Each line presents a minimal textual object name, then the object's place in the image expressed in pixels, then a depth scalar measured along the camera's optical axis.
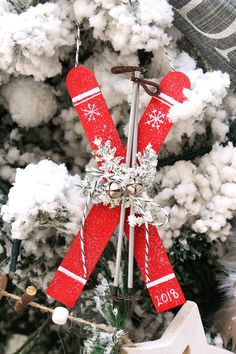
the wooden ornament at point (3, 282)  0.50
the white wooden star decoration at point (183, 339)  0.48
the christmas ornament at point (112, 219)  0.49
